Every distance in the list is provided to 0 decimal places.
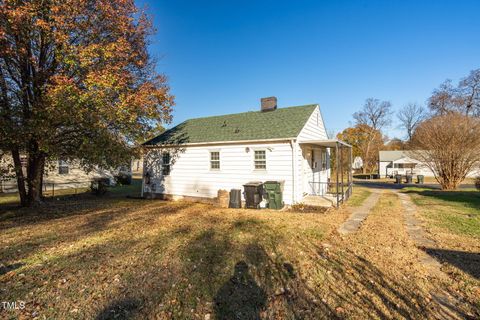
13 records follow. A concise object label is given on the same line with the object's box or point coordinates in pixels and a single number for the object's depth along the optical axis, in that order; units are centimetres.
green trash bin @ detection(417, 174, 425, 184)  2573
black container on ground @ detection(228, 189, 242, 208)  1130
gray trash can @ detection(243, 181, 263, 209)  1069
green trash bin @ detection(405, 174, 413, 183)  2603
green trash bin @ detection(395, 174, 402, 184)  2583
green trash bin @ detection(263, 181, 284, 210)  1047
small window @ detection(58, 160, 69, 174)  2020
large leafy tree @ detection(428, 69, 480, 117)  3597
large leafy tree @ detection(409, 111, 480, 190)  1576
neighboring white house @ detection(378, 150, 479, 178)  3606
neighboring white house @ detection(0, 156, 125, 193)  1852
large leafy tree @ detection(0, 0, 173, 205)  812
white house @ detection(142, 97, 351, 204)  1094
